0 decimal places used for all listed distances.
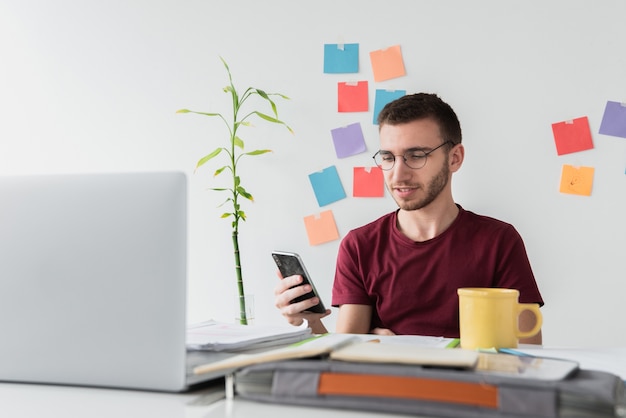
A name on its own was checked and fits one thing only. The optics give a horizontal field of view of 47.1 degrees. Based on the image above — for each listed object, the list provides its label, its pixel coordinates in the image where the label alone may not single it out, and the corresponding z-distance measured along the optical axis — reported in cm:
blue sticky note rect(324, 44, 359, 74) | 268
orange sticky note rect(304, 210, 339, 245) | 270
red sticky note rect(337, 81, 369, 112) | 267
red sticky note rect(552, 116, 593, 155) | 247
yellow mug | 109
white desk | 77
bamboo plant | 265
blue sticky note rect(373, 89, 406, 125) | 264
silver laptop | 83
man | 183
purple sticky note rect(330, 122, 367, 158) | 267
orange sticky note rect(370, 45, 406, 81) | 264
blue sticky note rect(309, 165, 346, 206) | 269
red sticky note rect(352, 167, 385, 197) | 265
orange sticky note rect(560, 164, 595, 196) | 247
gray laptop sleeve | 70
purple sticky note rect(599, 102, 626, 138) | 245
